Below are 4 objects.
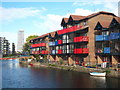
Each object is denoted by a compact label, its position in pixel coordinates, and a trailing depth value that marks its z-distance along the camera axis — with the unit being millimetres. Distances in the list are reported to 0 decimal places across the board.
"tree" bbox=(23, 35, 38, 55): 83079
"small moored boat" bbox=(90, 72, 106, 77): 26054
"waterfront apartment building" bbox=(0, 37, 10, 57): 115010
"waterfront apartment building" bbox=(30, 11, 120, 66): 30362
